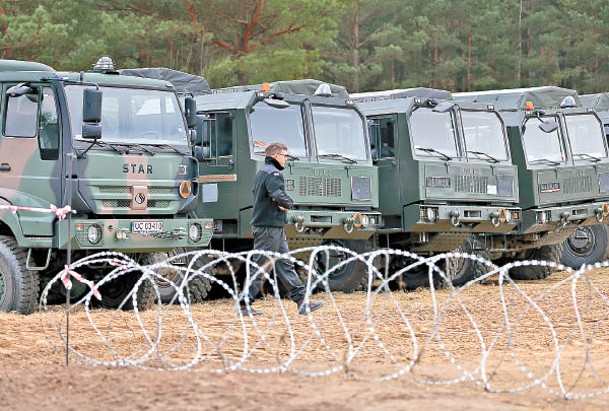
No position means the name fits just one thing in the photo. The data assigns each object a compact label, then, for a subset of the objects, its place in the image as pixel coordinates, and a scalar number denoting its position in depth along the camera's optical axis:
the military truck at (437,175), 18.00
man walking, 13.37
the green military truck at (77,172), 13.48
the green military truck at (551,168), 19.59
